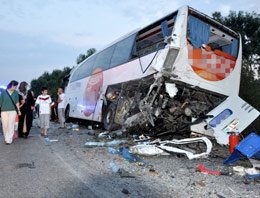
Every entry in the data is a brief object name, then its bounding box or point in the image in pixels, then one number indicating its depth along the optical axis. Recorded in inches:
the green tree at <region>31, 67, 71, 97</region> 2518.5
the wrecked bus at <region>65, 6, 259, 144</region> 202.5
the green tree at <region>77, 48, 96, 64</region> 2120.4
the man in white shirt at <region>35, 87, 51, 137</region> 294.2
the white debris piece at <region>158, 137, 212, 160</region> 175.0
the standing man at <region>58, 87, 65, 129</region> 377.7
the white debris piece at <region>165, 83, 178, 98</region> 202.8
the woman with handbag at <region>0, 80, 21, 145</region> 238.5
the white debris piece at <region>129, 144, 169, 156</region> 179.3
